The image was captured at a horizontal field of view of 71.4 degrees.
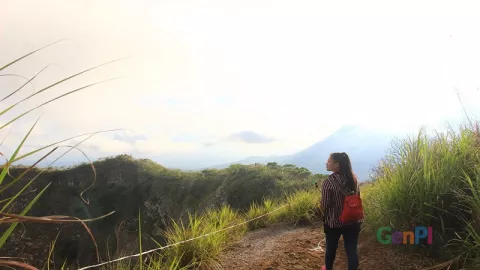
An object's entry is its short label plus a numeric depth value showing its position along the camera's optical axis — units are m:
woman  4.08
